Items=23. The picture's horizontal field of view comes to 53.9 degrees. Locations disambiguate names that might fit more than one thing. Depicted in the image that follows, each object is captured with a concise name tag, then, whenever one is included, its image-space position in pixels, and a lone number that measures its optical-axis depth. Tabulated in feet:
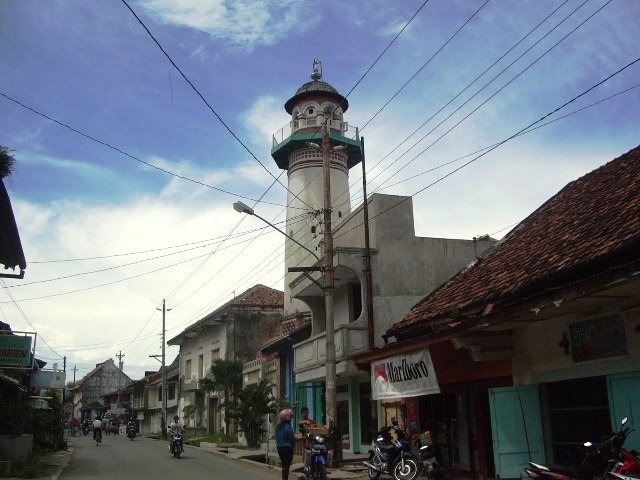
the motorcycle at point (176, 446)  69.00
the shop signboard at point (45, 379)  73.61
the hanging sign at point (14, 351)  48.62
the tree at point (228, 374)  99.76
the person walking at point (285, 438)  41.68
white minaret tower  104.53
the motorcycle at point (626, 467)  23.39
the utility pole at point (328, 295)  50.31
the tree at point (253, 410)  83.25
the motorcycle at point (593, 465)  25.14
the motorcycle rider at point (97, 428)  102.27
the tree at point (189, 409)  117.60
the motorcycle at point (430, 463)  39.06
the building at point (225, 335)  122.21
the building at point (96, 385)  272.51
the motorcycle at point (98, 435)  101.30
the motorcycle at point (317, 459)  42.73
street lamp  52.95
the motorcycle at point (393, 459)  40.45
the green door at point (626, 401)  28.89
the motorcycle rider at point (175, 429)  70.90
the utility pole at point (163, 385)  140.77
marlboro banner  40.16
